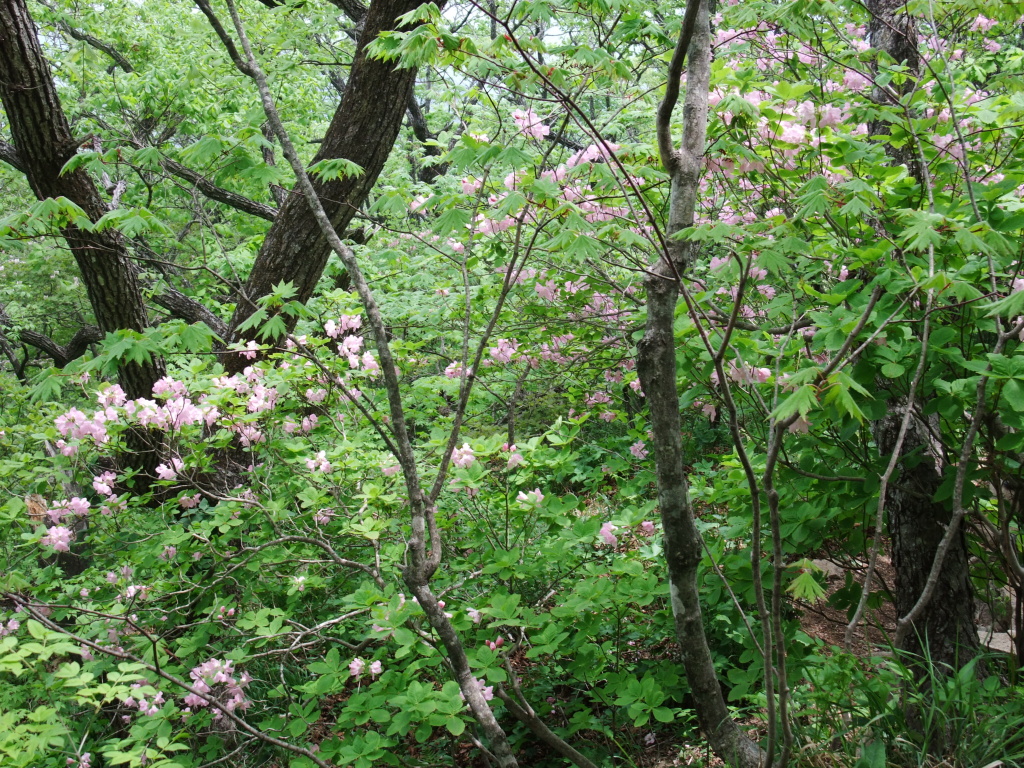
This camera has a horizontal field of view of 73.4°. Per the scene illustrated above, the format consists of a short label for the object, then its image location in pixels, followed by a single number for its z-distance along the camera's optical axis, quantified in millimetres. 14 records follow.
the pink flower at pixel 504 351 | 4277
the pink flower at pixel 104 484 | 3018
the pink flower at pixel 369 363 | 3232
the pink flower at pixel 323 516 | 2777
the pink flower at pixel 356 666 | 2381
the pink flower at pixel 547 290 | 3806
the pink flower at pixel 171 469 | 2934
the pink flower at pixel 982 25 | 3471
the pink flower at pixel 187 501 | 3117
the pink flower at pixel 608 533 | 2447
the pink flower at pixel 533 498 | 2559
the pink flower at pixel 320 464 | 2869
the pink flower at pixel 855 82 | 2904
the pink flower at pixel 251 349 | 2898
